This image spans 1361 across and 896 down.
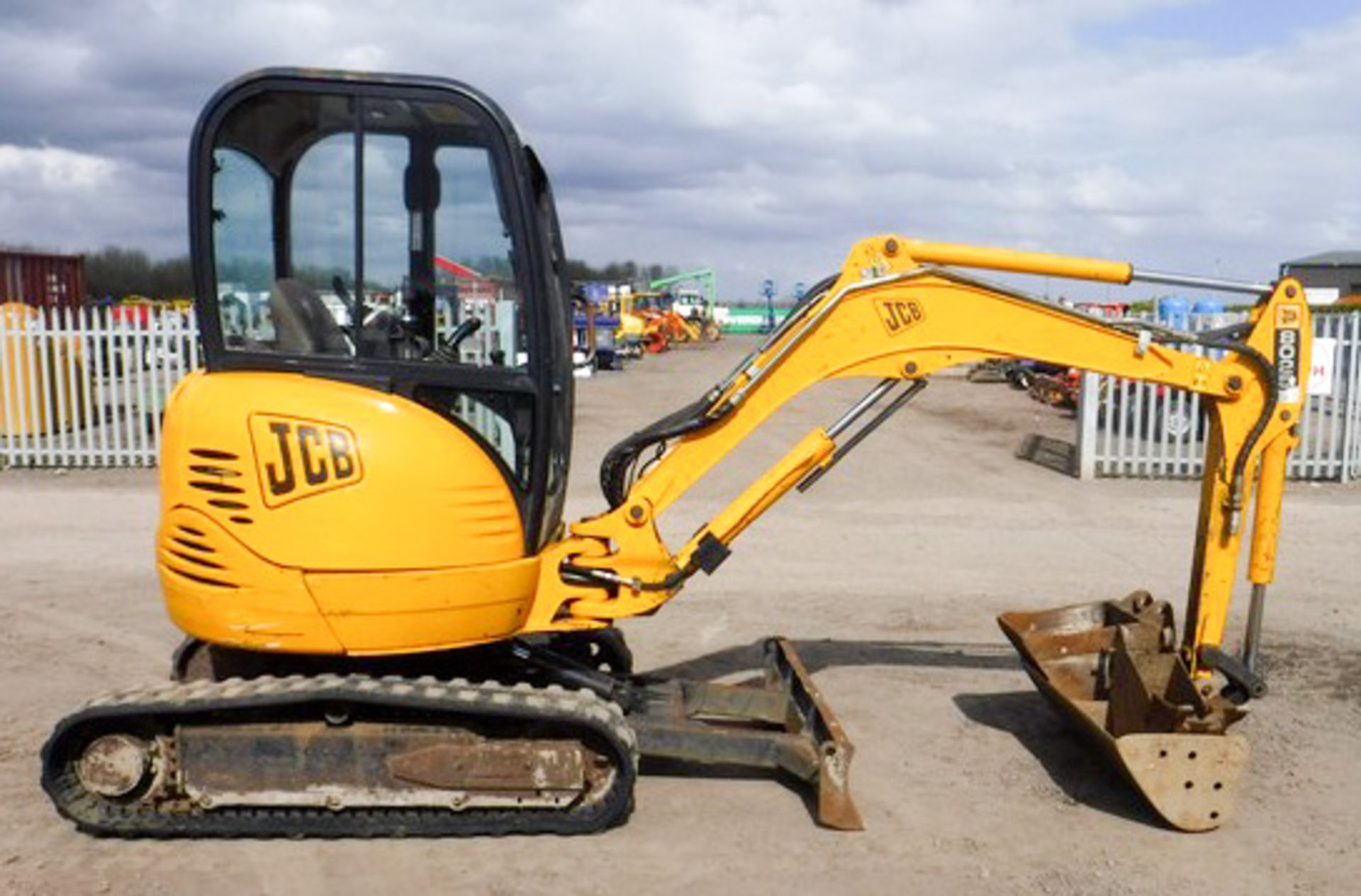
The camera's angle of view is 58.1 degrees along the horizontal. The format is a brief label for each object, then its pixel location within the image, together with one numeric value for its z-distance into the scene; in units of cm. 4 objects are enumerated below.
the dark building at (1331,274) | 5612
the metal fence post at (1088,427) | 1345
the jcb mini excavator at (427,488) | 464
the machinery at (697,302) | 5288
